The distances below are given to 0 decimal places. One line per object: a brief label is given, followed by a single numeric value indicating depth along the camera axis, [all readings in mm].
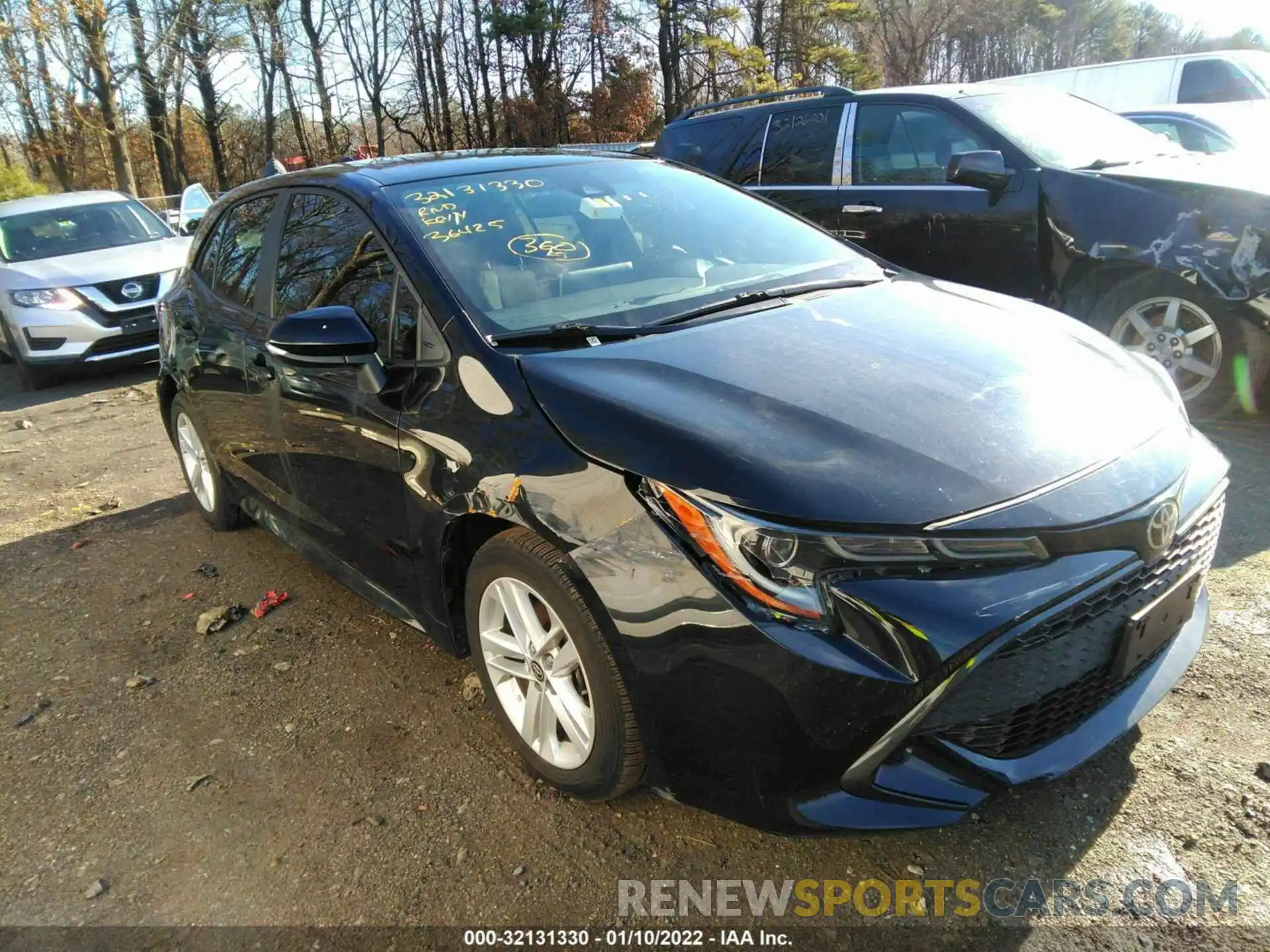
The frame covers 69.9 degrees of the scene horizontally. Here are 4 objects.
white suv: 8203
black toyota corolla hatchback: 1819
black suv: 4465
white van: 12039
